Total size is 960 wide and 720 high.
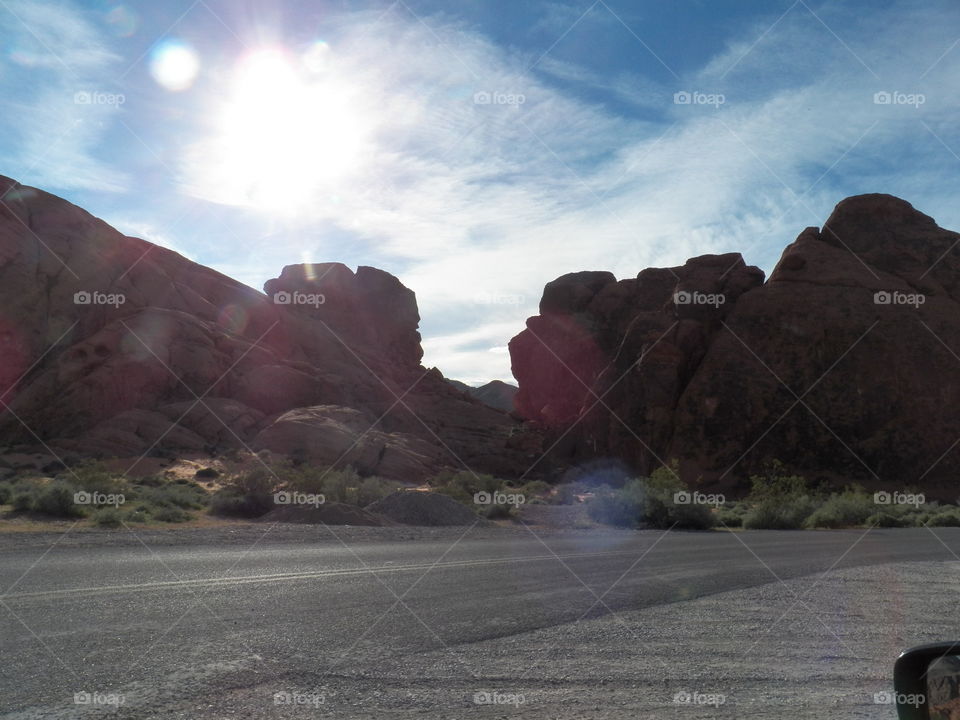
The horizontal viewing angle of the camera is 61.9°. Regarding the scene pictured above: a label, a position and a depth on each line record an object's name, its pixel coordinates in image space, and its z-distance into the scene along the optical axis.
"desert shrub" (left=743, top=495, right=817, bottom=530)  28.11
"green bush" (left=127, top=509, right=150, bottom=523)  20.86
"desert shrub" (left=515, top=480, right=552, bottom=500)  41.28
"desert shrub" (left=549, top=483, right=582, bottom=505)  37.38
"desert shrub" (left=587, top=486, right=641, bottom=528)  26.67
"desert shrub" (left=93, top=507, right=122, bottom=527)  18.98
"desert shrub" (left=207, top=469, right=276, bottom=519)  25.03
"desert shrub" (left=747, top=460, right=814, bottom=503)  33.60
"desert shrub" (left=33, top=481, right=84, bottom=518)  21.14
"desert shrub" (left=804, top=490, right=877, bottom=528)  28.56
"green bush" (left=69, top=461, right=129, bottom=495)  25.08
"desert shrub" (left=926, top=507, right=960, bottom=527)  28.92
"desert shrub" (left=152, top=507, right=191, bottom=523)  22.02
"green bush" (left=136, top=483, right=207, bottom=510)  24.95
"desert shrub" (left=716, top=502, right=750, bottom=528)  28.84
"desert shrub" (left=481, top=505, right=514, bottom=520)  27.55
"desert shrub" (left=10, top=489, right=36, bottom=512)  21.44
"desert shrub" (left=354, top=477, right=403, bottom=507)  28.91
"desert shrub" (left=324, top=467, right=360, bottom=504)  27.61
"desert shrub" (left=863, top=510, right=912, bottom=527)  28.33
